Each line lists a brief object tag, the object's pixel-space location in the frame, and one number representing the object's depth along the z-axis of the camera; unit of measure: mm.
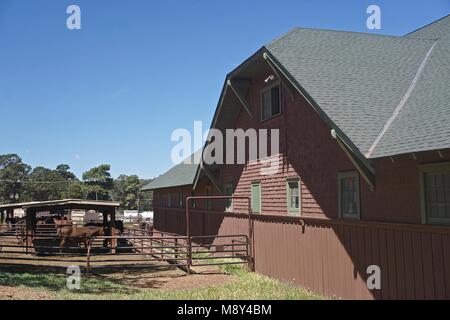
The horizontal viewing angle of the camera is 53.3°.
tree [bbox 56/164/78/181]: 146925
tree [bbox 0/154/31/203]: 113125
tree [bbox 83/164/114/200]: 114125
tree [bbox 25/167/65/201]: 113562
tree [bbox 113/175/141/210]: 110750
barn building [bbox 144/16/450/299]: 8711
